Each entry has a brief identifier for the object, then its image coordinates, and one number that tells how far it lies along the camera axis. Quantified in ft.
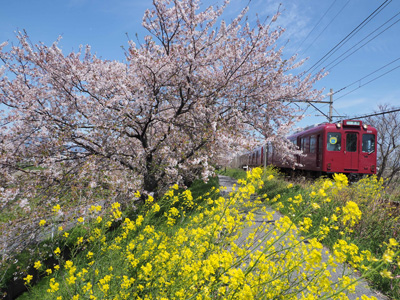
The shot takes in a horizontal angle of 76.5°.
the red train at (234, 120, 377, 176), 36.81
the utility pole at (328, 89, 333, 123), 46.33
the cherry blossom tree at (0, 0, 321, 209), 17.30
